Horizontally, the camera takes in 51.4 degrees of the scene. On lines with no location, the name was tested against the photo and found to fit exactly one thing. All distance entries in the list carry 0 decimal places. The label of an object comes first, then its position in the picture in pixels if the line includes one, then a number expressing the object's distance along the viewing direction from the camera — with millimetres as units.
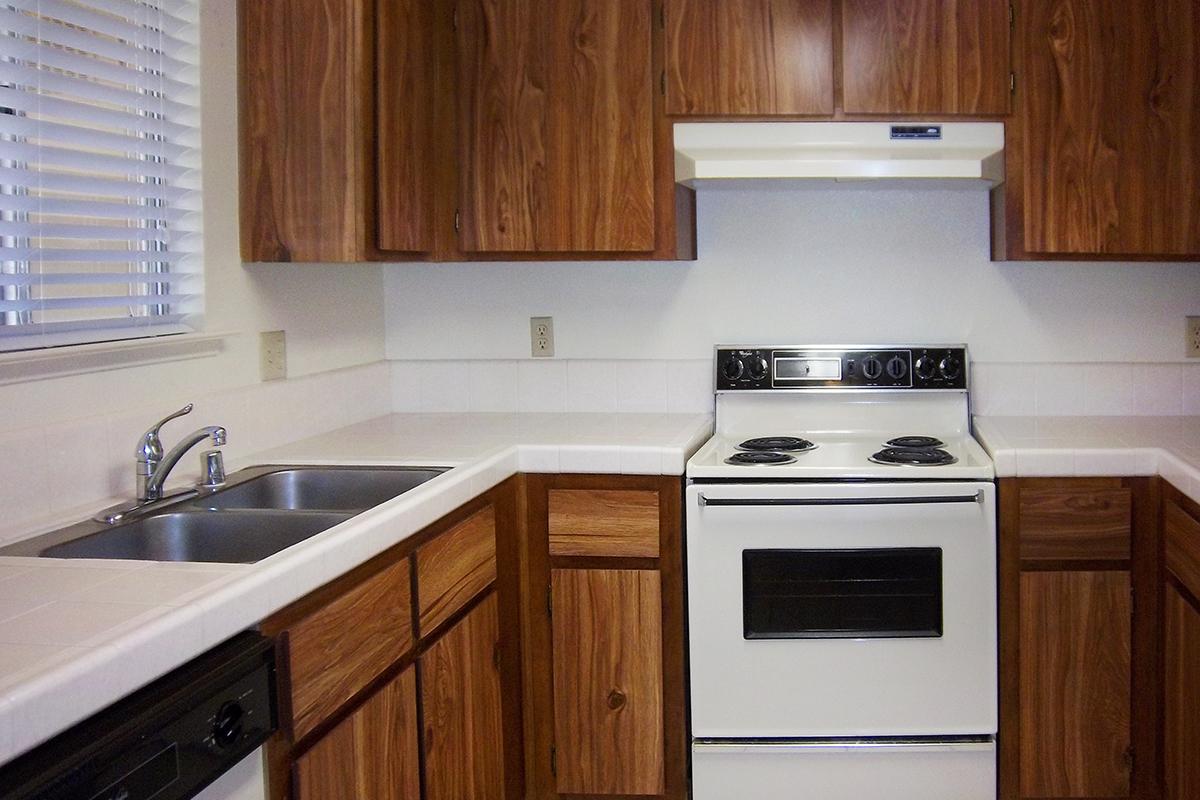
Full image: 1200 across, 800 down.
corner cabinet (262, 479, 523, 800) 1729
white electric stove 2711
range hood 2930
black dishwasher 1171
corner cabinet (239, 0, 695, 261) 2885
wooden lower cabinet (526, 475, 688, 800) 2762
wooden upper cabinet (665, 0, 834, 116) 2951
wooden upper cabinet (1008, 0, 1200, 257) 2893
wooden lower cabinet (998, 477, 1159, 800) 2678
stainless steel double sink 1956
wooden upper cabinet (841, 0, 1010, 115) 2928
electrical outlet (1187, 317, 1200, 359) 3236
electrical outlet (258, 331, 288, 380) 2760
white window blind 1989
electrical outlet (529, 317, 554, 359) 3449
